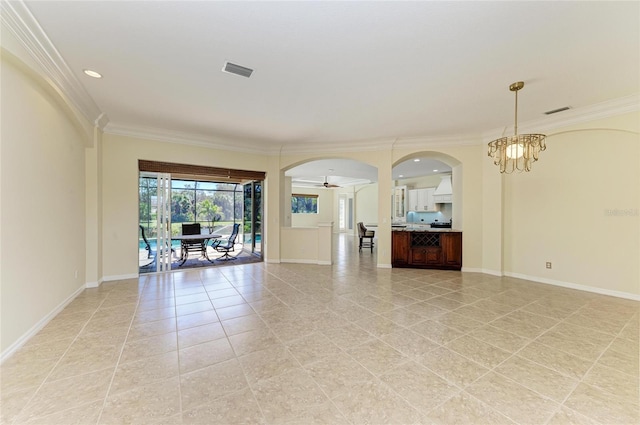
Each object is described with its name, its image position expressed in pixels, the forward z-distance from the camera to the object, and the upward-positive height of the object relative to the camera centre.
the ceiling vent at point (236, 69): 2.98 +1.67
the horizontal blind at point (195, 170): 5.39 +0.95
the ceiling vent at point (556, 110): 4.18 +1.64
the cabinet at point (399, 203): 11.03 +0.36
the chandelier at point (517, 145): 3.44 +0.90
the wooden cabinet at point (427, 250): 5.96 -0.91
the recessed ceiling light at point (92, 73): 3.12 +1.69
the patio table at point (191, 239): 6.60 -0.68
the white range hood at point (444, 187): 9.02 +0.84
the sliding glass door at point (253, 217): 7.64 -0.16
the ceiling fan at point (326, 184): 11.77 +1.39
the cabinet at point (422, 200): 9.83 +0.41
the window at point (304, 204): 14.71 +0.44
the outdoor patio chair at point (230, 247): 7.44 -1.01
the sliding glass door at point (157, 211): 5.56 +0.03
